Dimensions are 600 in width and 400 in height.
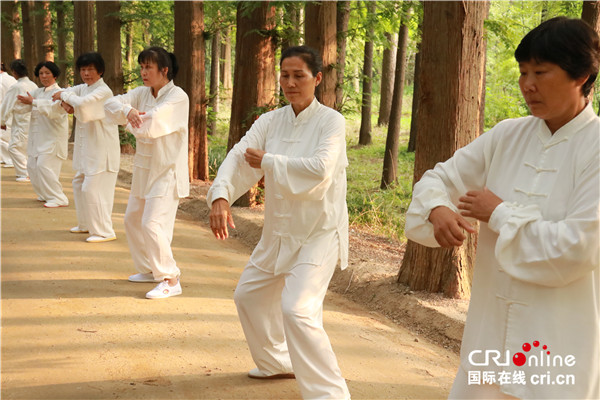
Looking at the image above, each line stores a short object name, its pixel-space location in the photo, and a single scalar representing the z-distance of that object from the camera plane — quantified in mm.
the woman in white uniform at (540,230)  2773
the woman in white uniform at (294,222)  4484
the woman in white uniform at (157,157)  7273
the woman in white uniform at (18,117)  13961
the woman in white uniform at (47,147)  11594
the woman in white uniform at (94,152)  9273
